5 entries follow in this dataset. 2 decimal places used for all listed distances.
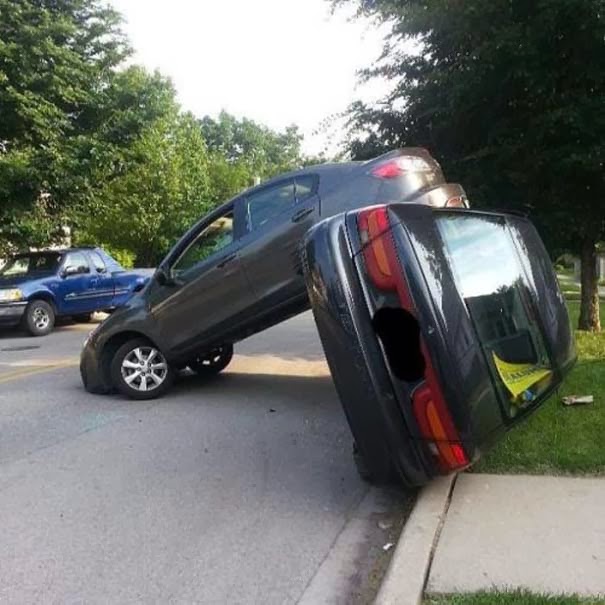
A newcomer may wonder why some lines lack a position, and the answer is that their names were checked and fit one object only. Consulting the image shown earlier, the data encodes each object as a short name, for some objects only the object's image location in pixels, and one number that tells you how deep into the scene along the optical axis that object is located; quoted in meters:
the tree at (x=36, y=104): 17.06
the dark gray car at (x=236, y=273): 7.26
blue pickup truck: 14.95
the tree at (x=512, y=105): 9.10
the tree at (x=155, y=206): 28.36
